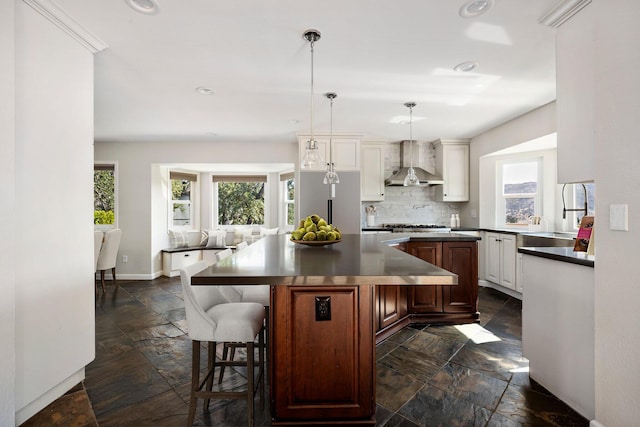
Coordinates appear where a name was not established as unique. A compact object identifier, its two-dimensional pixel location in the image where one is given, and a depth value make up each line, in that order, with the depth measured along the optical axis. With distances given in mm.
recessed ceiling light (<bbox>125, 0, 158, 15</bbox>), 1804
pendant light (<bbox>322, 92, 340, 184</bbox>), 2895
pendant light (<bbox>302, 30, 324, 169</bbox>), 2400
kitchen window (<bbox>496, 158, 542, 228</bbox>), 4418
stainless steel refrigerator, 4805
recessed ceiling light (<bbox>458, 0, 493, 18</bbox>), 1809
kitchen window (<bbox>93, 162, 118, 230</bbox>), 5418
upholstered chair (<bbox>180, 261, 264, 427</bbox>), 1559
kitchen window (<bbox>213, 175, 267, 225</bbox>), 6789
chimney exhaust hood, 5054
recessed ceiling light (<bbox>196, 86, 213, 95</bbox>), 3107
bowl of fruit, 2251
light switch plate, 1387
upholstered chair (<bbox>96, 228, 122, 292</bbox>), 4430
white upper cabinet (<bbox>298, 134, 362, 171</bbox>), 4910
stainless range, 4922
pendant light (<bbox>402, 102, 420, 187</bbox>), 3570
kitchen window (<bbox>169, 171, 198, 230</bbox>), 6176
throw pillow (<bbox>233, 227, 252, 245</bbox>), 6332
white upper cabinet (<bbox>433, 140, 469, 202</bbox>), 5320
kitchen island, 1547
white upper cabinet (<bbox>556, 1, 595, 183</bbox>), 1758
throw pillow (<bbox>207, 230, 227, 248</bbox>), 6227
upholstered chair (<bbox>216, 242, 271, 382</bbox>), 2076
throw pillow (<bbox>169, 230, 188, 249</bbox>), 5949
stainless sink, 3438
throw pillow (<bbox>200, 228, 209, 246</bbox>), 6281
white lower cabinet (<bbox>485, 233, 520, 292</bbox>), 4145
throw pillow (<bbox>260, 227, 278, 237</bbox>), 6277
